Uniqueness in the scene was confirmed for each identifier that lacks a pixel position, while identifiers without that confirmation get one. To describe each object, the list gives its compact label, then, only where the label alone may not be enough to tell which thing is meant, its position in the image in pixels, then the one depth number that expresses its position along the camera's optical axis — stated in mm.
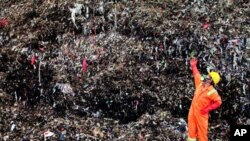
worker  15305
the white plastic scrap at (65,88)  19703
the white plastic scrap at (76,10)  23312
